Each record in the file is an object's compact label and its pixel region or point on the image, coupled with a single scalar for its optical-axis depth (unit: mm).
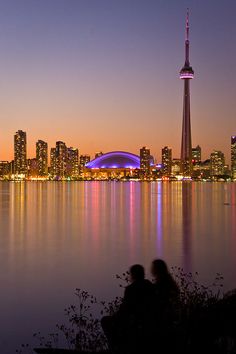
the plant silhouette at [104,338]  5867
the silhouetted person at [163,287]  6590
